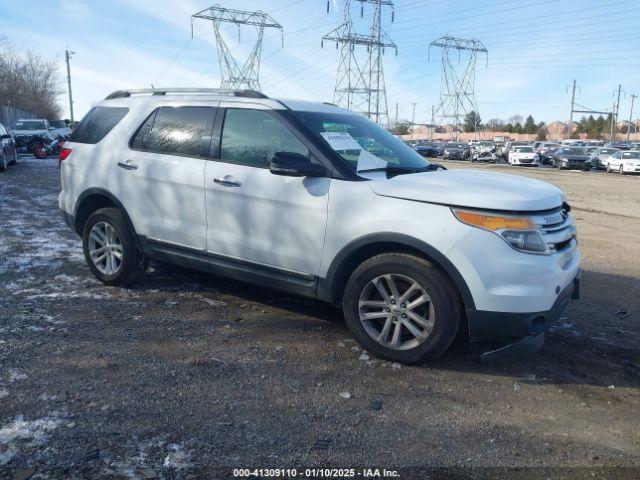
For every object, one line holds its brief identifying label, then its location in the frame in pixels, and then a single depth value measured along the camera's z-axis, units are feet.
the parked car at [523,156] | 129.29
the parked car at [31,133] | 90.09
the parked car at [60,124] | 151.45
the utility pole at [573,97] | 275.88
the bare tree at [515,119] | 472.93
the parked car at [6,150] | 55.27
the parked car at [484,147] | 146.51
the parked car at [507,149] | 144.07
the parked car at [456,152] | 159.53
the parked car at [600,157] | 119.14
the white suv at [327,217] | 11.49
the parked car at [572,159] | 118.21
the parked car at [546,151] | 137.69
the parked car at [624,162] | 105.81
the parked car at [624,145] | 155.68
